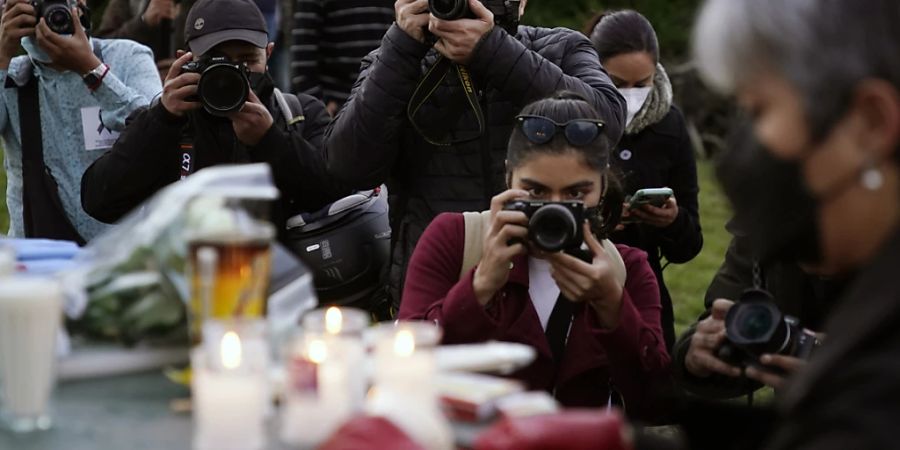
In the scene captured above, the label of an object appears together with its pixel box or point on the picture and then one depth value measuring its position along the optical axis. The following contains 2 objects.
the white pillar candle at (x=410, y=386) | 3.59
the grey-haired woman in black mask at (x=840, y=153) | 3.01
